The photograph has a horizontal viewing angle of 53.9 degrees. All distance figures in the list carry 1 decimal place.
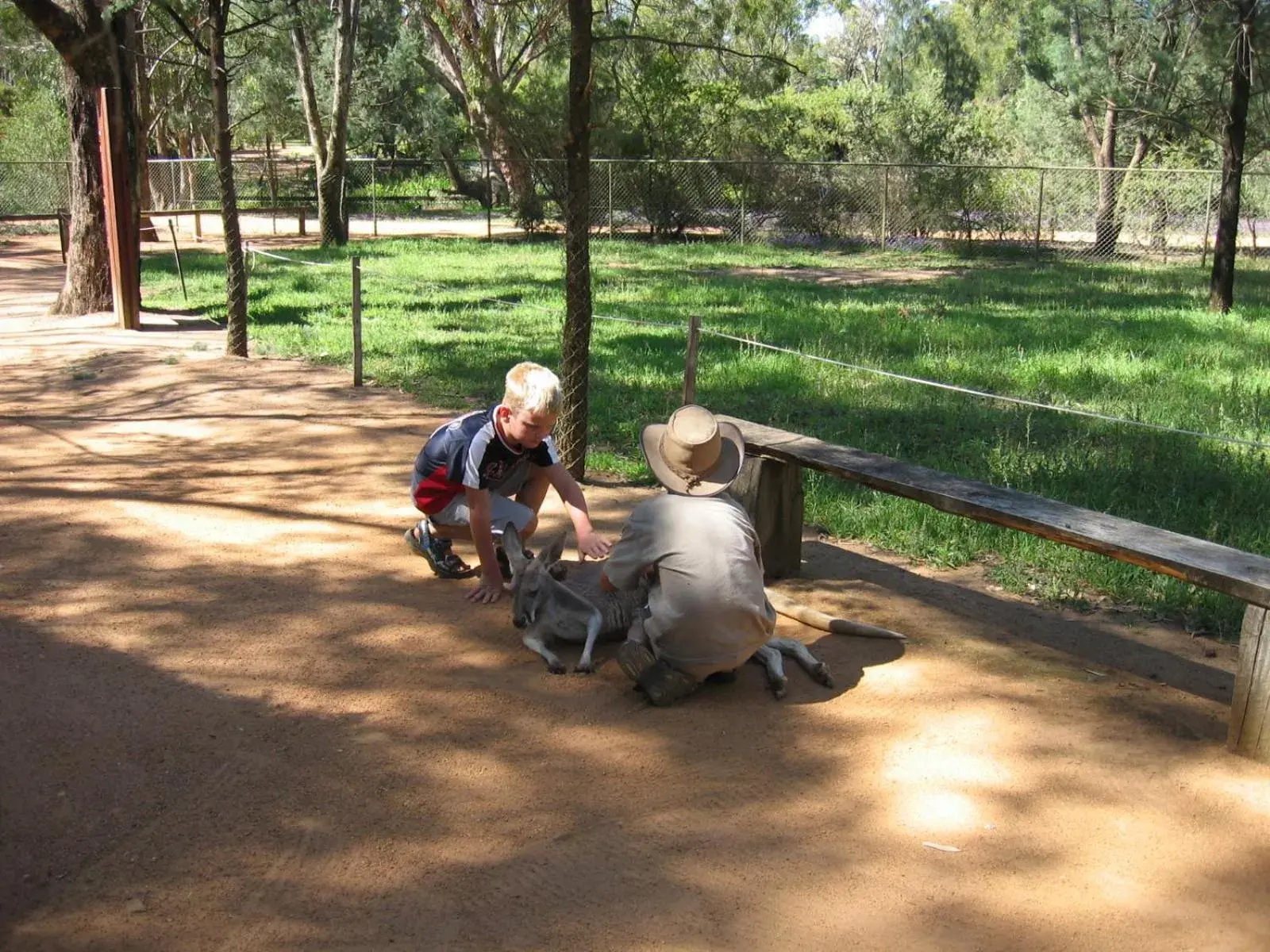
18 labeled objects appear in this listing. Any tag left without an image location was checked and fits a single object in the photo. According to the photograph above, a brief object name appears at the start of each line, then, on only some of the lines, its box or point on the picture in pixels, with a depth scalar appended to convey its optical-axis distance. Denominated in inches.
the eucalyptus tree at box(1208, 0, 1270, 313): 586.2
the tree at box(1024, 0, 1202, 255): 743.1
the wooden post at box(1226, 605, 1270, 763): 155.6
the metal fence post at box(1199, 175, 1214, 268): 859.1
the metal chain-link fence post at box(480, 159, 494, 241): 1017.3
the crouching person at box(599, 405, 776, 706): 172.2
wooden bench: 157.2
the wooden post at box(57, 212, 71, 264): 841.5
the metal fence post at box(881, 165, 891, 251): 952.9
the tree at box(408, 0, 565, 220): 1144.2
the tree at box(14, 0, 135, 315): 522.0
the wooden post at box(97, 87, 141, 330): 512.4
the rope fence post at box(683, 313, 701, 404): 268.2
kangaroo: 189.8
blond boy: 198.1
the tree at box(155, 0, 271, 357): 413.7
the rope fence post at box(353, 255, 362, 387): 394.3
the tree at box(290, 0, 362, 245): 913.5
